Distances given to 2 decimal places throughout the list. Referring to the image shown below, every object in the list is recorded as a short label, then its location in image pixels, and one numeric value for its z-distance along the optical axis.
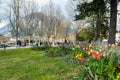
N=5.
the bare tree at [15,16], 22.65
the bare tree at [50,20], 26.09
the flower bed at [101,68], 2.08
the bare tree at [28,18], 25.40
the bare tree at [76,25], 21.55
